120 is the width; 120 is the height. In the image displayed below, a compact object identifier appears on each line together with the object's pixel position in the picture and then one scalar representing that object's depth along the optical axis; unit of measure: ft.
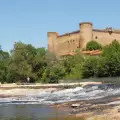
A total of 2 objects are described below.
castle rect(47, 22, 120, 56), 345.72
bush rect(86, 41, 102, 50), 320.70
